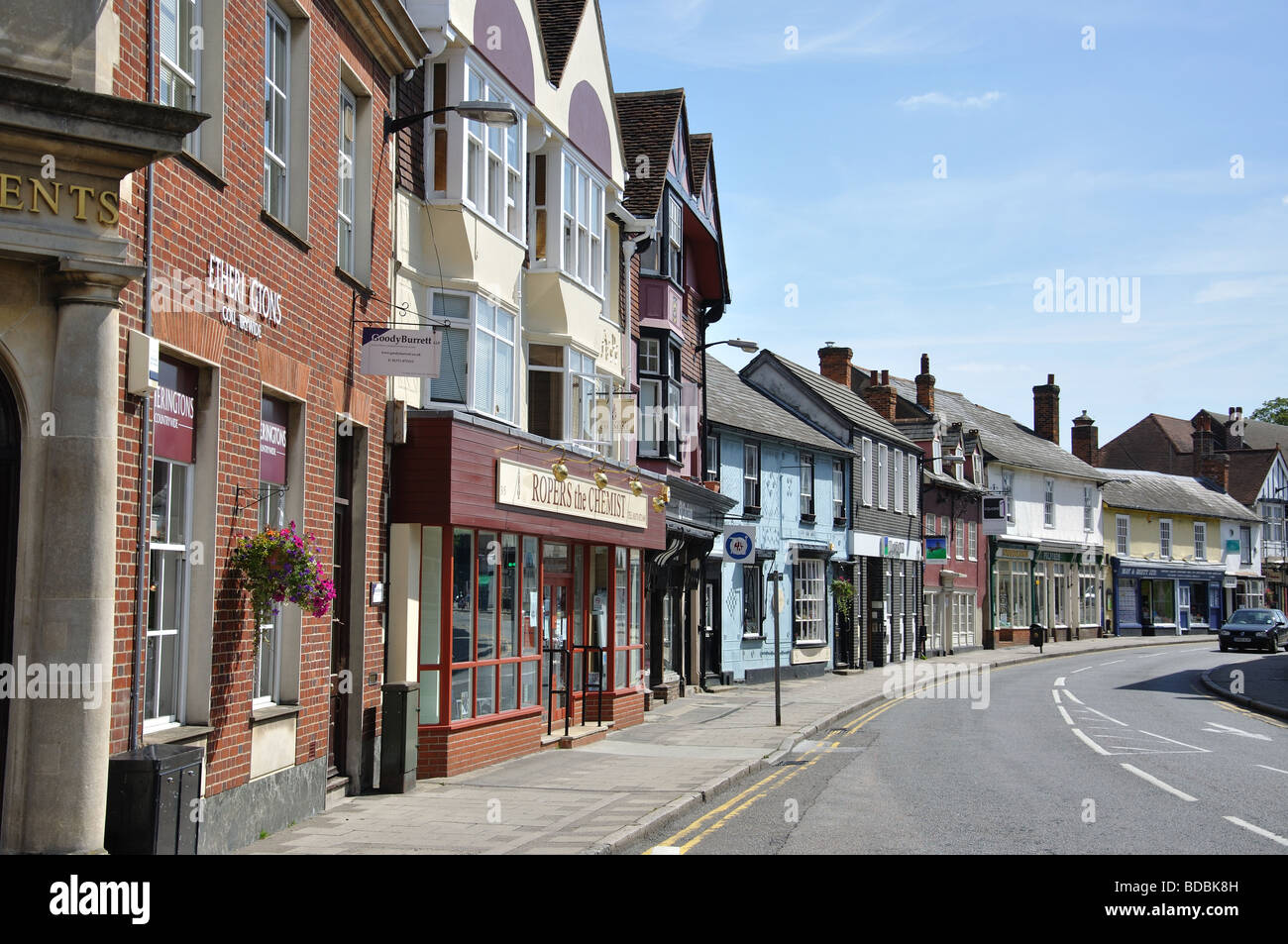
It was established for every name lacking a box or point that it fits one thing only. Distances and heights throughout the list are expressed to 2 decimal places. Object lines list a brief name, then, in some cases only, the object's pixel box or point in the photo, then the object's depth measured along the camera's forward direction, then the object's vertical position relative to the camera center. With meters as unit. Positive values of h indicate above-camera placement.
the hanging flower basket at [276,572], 10.04 -0.01
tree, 99.33 +13.39
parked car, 47.28 -2.06
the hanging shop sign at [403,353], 12.64 +2.24
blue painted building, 31.20 +1.41
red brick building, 8.91 +1.51
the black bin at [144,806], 7.71 -1.48
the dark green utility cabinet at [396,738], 13.03 -1.75
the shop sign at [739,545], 20.14 +0.47
